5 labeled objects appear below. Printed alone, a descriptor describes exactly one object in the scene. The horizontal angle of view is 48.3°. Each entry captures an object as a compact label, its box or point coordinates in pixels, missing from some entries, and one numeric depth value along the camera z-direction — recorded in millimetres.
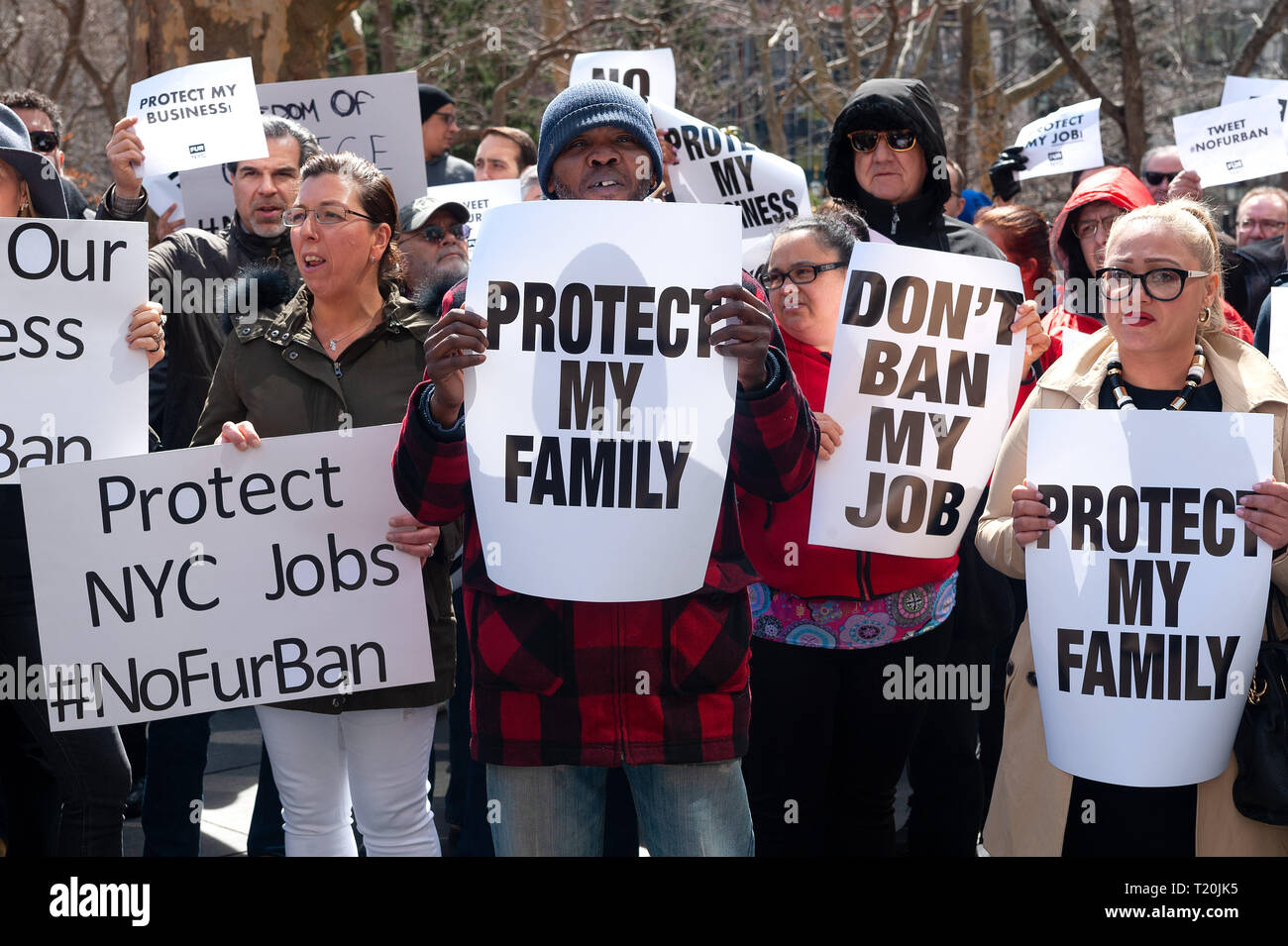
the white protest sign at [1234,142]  6949
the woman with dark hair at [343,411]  3354
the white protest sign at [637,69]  6418
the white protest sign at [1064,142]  7023
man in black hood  4141
